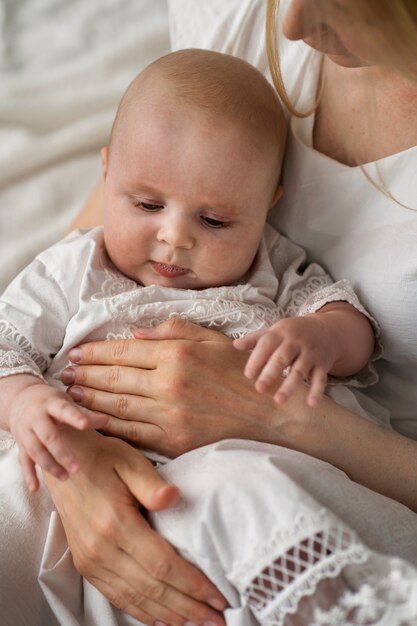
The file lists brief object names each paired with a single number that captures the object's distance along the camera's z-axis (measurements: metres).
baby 0.87
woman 0.75
